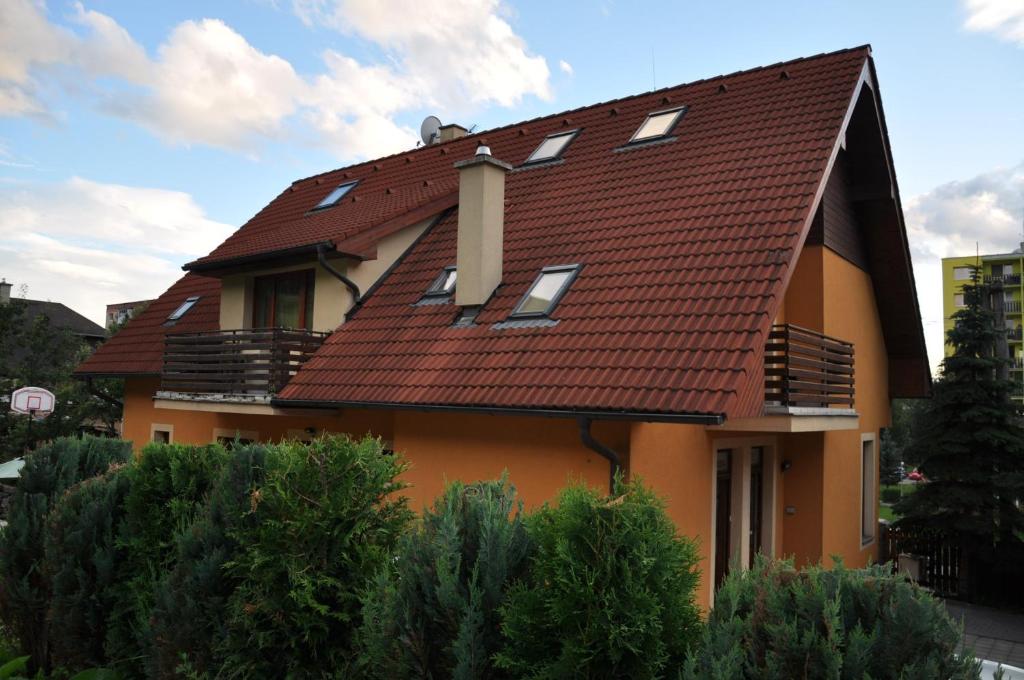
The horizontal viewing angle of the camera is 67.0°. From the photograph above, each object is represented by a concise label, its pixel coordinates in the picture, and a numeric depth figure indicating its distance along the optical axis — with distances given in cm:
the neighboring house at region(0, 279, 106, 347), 4919
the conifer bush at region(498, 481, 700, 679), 359
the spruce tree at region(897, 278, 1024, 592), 1334
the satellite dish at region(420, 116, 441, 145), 1850
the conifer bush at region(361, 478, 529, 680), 398
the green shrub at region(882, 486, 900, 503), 3766
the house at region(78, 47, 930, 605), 798
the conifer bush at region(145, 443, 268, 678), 559
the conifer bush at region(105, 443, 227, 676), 649
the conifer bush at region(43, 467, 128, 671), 681
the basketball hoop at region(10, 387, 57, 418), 1661
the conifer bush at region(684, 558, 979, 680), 296
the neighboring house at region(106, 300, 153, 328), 7509
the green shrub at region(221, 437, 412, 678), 519
